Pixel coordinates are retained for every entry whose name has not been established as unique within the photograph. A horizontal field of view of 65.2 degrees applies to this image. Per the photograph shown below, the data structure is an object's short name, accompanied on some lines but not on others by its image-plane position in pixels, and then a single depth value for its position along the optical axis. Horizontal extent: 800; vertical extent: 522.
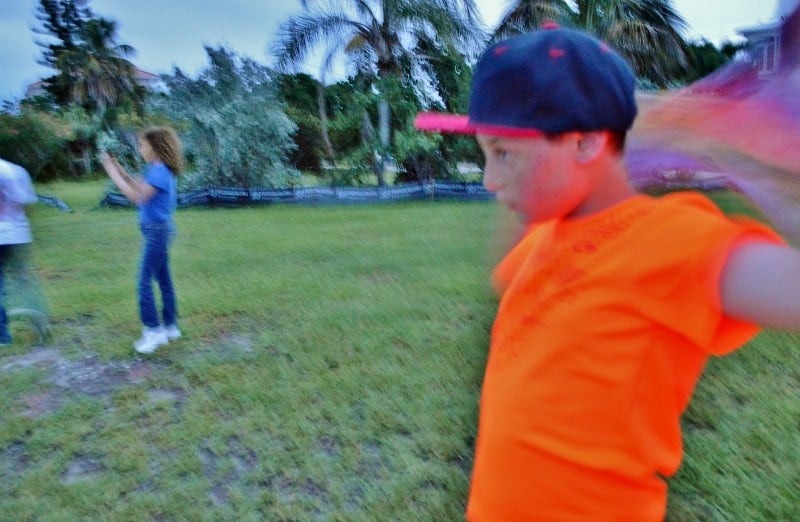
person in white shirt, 4.20
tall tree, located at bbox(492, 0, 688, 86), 13.77
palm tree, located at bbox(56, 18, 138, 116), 38.00
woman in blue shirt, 4.08
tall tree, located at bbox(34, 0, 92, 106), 38.81
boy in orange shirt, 0.76
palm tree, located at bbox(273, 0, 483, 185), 14.39
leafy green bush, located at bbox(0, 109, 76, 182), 18.67
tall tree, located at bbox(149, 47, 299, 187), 15.53
